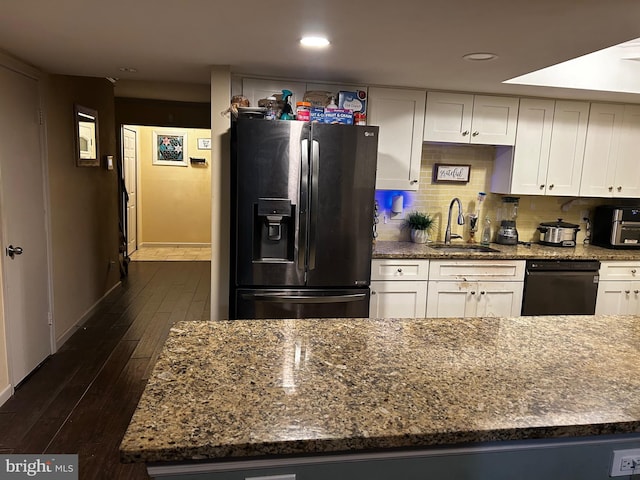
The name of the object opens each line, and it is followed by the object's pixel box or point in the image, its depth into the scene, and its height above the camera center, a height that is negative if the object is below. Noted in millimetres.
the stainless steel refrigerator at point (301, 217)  2920 -207
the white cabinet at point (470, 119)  3639 +595
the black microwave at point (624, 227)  4023 -236
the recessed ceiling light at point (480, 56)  2513 +761
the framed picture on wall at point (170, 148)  7703 +519
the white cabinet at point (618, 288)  3777 -728
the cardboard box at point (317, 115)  3084 +472
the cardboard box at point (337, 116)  3096 +477
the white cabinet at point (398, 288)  3475 -750
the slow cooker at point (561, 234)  4051 -326
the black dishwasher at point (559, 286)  3660 -711
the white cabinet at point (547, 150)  3783 +388
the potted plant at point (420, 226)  3947 -311
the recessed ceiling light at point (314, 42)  2332 +744
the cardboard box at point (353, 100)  3375 +640
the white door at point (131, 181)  7078 -66
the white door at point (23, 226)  2838 -361
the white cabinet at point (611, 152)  3861 +399
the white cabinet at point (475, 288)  3574 -746
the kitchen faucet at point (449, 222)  4004 -262
